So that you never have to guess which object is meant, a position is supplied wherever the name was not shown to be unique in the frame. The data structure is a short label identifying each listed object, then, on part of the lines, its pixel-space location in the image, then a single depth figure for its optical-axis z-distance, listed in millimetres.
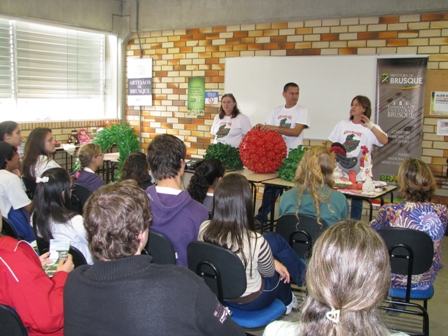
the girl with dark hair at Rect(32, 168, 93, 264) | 2727
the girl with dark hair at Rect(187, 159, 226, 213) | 3445
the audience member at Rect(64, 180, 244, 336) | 1280
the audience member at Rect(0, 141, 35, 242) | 3268
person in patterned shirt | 2730
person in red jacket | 1642
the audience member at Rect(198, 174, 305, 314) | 2250
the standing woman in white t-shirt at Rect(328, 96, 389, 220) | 4625
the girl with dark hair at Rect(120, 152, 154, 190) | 3904
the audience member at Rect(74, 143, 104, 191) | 4219
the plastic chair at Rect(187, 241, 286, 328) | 2180
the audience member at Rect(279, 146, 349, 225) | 3018
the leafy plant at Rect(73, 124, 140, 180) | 7297
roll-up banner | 5617
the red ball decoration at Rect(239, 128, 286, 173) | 4348
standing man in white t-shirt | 5152
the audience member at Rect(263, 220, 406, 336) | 1050
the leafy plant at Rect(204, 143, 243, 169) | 4684
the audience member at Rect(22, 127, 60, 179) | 4320
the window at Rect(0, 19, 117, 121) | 6918
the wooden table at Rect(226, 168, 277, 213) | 4212
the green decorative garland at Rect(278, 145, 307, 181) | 4195
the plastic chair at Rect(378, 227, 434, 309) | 2582
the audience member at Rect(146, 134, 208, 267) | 2537
